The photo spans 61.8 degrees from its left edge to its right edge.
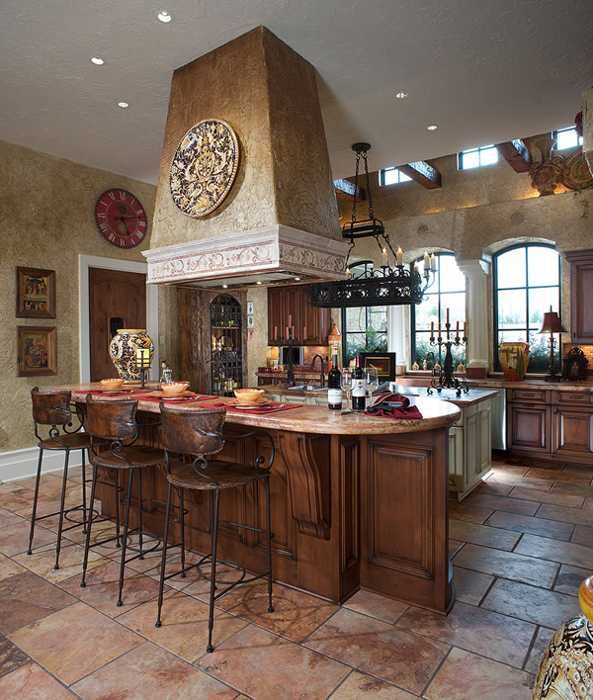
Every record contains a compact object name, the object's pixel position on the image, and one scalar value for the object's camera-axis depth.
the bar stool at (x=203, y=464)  2.41
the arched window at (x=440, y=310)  7.34
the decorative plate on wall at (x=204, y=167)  3.39
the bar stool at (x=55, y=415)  3.34
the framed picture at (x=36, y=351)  5.22
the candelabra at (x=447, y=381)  5.12
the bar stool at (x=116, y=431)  2.88
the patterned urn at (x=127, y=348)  4.50
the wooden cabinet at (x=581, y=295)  5.74
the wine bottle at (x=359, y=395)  2.86
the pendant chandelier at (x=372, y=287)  4.88
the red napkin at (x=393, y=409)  2.59
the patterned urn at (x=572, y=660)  0.88
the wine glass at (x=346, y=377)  5.18
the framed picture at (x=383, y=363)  5.81
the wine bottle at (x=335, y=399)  2.87
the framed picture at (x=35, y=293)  5.17
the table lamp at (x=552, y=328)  6.04
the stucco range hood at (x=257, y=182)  3.23
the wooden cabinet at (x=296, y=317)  8.38
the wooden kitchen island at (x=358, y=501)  2.56
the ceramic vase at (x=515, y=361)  6.32
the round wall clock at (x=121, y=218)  5.93
